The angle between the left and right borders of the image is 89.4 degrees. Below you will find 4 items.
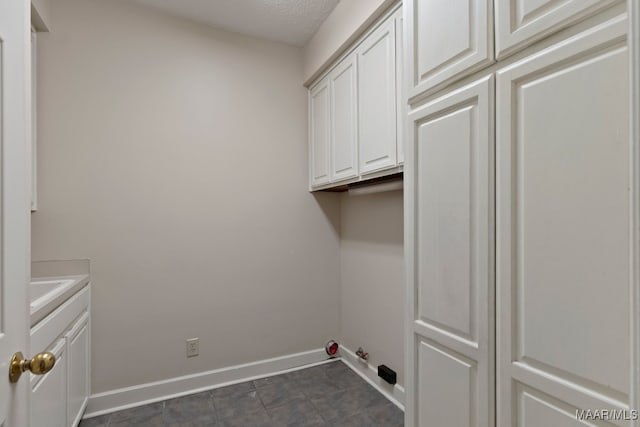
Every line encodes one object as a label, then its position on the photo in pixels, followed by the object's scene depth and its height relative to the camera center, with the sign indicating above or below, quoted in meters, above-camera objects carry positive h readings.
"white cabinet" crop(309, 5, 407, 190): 1.71 +0.65
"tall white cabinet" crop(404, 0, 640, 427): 0.72 -0.01
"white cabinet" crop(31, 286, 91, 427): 1.23 -0.70
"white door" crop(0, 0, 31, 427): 0.65 +0.03
